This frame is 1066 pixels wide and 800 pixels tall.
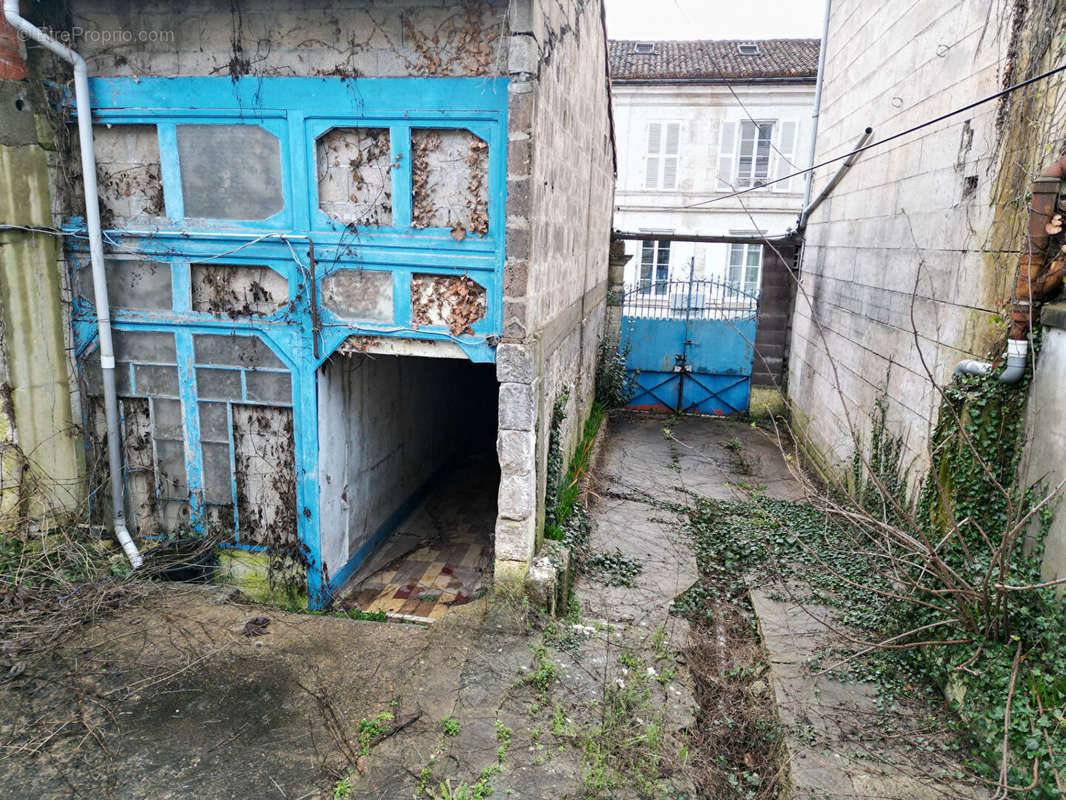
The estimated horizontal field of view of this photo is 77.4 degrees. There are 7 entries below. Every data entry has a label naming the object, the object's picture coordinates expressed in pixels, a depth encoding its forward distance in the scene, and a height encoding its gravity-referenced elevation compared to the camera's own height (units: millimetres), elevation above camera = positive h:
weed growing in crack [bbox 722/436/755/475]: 10516 -3191
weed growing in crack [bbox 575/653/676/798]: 3953 -3047
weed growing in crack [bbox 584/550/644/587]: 6922 -3255
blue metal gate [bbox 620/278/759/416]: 13453 -2029
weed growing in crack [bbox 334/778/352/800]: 3783 -3023
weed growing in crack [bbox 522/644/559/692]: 4812 -3018
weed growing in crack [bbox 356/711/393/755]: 4199 -3030
